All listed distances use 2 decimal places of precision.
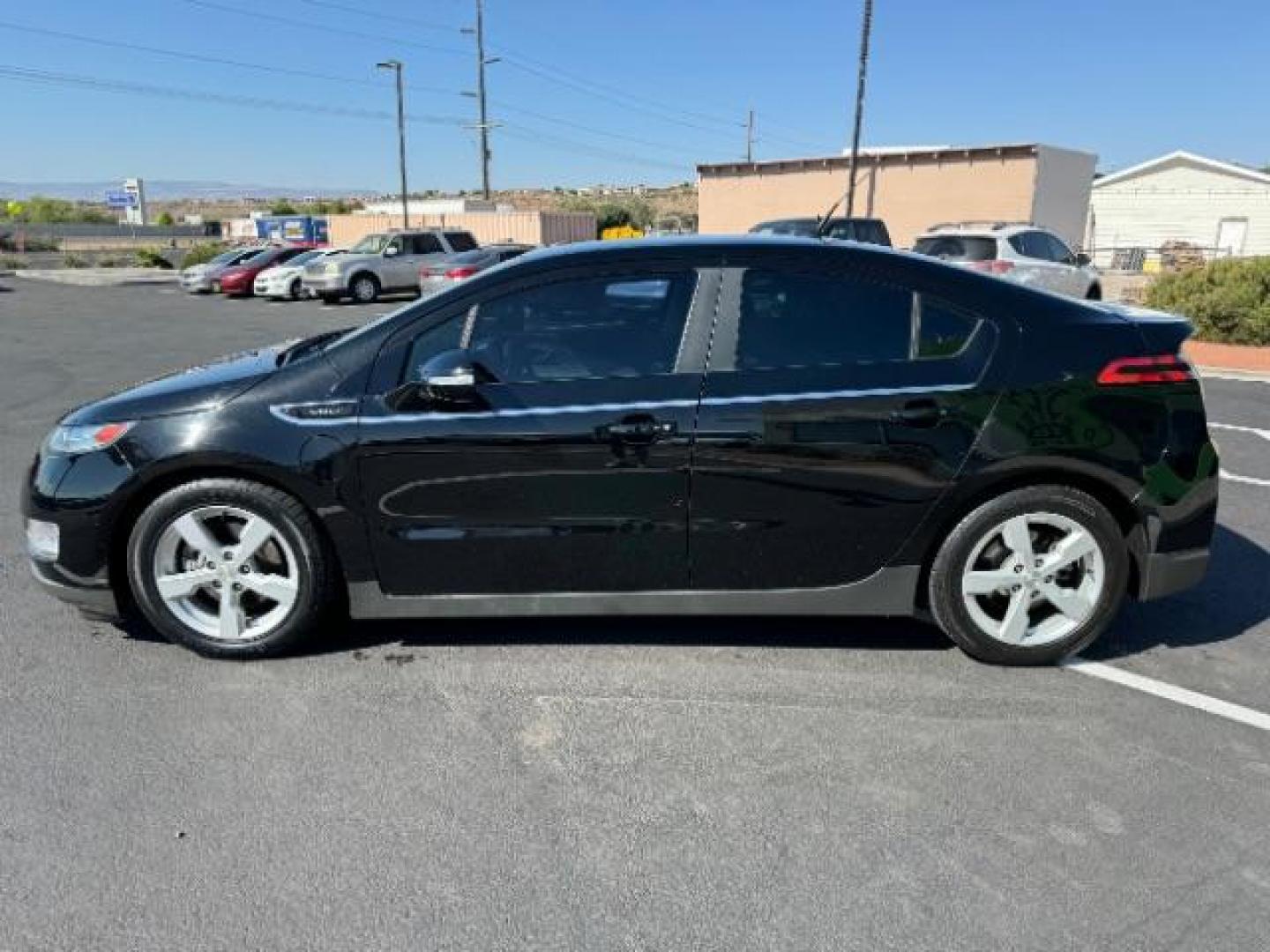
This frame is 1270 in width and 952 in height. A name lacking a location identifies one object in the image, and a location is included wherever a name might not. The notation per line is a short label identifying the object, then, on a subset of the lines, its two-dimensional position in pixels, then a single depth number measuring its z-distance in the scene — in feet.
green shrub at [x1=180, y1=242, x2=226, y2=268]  135.13
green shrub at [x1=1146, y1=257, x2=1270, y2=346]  41.93
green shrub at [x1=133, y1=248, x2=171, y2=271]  143.95
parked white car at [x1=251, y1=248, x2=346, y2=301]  83.56
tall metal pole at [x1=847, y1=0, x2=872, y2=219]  84.79
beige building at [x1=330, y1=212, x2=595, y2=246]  135.44
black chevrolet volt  11.05
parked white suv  47.42
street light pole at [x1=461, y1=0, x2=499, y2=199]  135.03
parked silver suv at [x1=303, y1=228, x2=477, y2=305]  78.89
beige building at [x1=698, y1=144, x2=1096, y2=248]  105.91
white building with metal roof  127.65
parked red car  89.71
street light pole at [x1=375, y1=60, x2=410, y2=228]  129.90
